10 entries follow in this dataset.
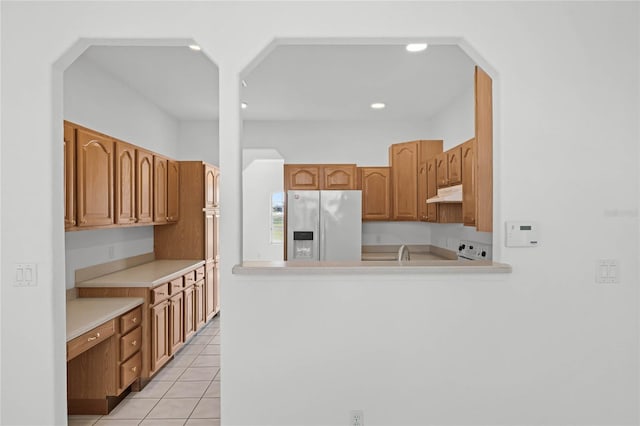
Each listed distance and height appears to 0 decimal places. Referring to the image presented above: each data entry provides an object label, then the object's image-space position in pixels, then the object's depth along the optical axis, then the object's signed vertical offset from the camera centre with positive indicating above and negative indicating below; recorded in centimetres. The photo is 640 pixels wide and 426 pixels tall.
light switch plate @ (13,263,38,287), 200 -32
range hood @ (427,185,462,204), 332 +13
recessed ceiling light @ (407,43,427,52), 298 +123
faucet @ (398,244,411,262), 332 -38
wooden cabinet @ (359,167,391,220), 518 +22
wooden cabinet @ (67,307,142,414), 271 -114
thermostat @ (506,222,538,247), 205 -13
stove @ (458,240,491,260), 347 -39
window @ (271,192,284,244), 597 -16
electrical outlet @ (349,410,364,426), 203 -106
